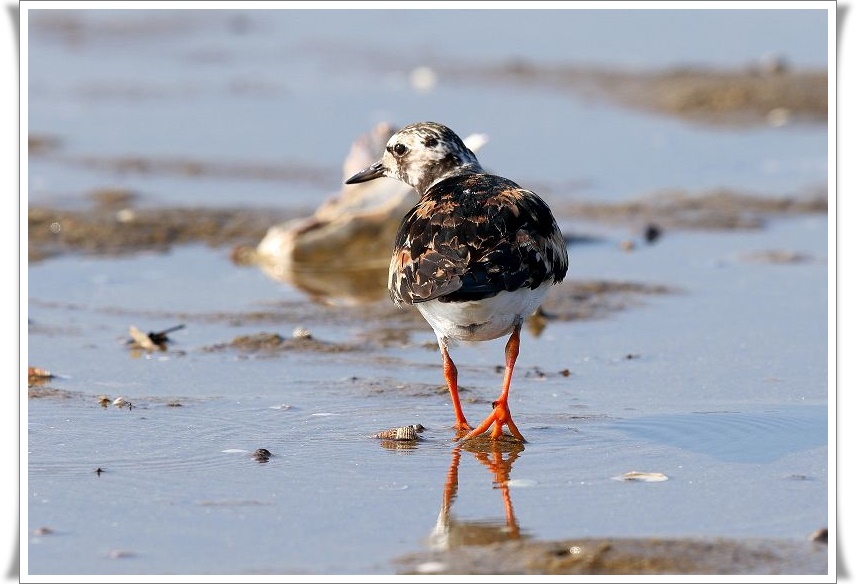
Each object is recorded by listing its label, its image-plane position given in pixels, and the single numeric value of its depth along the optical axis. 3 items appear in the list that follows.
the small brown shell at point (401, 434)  11.52
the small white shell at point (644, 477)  10.53
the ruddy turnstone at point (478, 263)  11.19
